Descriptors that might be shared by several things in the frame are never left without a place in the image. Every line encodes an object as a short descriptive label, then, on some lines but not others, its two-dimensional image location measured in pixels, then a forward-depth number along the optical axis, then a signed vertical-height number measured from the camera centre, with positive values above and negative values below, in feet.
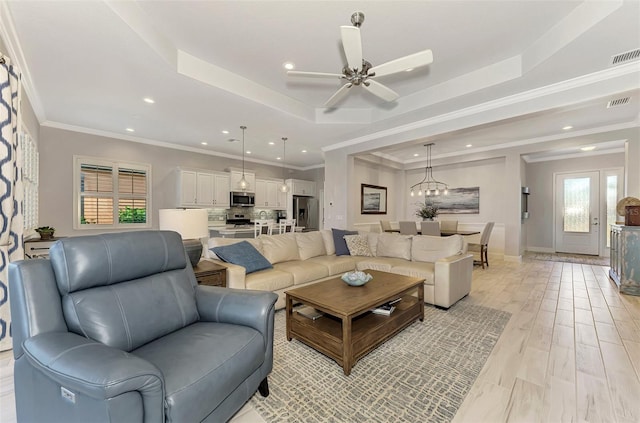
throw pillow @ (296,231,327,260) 13.67 -1.89
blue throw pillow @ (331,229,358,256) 14.60 -1.82
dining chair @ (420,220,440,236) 18.43 -1.28
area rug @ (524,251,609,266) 19.61 -3.74
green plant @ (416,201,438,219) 23.00 -0.08
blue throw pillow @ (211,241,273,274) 10.33 -1.89
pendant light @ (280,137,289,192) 19.10 +4.97
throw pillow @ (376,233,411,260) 13.65 -1.91
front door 22.04 -0.15
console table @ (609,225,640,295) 12.47 -2.31
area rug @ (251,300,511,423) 5.33 -4.06
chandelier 25.73 +2.66
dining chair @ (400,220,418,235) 19.86 -1.37
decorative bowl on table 8.63 -2.27
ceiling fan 6.93 +4.37
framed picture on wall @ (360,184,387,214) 23.06 +0.96
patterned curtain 7.16 +0.66
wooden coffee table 6.75 -3.33
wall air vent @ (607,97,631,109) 11.91 +5.08
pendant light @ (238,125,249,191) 18.38 +1.72
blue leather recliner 3.32 -2.09
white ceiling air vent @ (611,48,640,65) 8.72 +5.25
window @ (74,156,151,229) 16.84 +0.92
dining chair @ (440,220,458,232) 22.18 -1.33
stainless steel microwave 23.73 +0.87
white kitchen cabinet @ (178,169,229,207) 20.45 +1.60
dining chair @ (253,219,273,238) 18.82 -1.30
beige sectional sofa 10.57 -2.48
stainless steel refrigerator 27.81 -0.31
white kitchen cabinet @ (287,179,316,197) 27.53 +2.38
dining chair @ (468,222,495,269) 18.34 -2.27
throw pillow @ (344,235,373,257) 14.43 -1.99
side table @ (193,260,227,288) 8.49 -2.17
